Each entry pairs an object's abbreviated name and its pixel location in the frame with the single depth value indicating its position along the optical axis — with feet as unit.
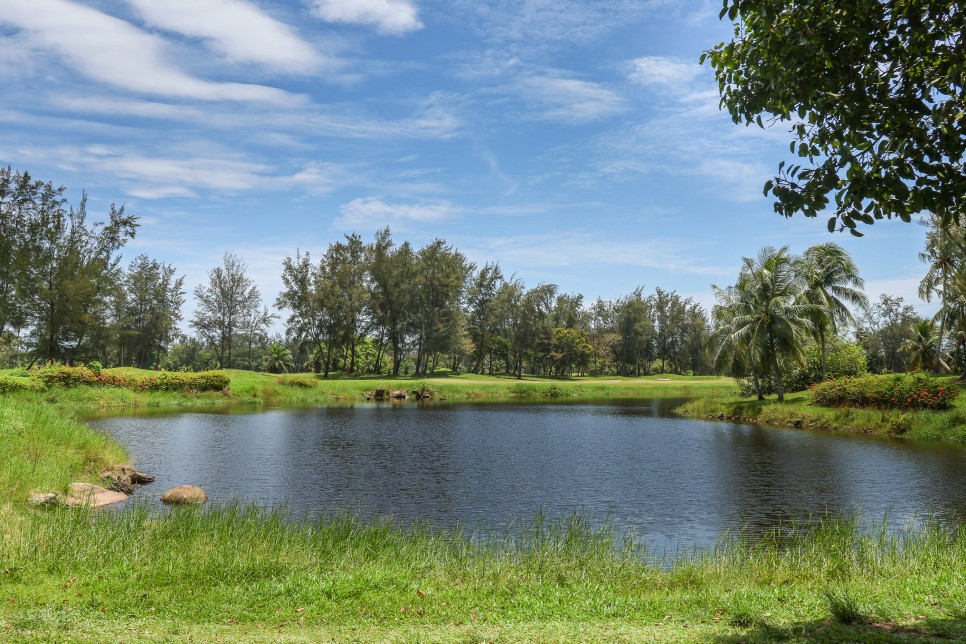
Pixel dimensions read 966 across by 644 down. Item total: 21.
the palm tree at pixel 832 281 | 159.94
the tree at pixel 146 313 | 298.97
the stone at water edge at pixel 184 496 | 60.39
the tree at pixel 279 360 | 308.40
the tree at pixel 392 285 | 294.87
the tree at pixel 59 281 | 192.65
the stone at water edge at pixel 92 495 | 54.80
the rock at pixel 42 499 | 49.21
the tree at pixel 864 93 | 21.74
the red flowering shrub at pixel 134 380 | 159.02
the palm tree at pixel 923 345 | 198.08
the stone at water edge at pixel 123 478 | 65.98
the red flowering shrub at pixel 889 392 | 111.65
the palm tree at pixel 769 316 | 143.84
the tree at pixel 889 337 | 287.57
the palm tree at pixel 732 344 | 148.87
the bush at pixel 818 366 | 162.30
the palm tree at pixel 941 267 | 161.38
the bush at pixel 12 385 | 138.00
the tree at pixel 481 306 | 358.02
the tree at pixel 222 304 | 298.76
